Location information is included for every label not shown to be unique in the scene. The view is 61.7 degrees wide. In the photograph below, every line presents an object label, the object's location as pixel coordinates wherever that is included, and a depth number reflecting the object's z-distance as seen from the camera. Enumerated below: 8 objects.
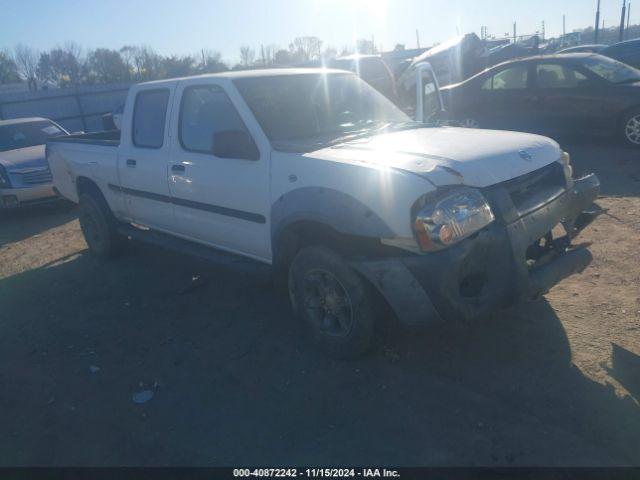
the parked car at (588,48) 19.69
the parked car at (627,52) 16.08
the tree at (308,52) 36.84
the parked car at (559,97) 8.82
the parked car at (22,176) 8.91
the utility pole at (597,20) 31.30
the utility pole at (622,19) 27.34
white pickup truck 3.12
